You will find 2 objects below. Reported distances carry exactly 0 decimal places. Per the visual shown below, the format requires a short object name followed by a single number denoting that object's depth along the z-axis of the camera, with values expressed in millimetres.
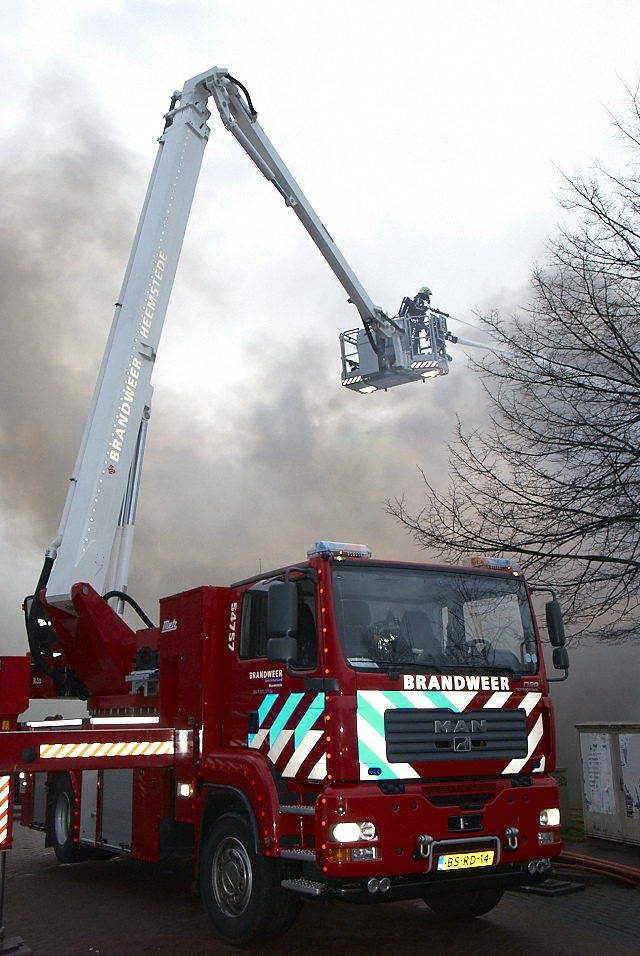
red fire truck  5469
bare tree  9711
